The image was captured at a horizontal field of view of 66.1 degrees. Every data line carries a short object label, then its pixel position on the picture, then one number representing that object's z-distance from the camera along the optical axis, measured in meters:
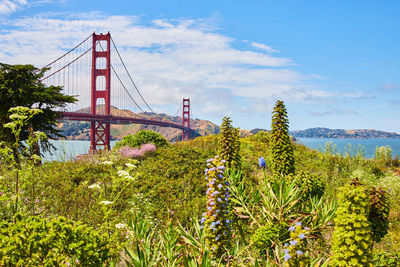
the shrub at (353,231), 1.74
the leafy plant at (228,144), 3.75
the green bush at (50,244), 2.25
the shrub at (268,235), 2.43
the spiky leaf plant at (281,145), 3.97
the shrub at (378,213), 2.30
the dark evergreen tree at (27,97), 14.05
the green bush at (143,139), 11.97
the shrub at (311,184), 3.61
